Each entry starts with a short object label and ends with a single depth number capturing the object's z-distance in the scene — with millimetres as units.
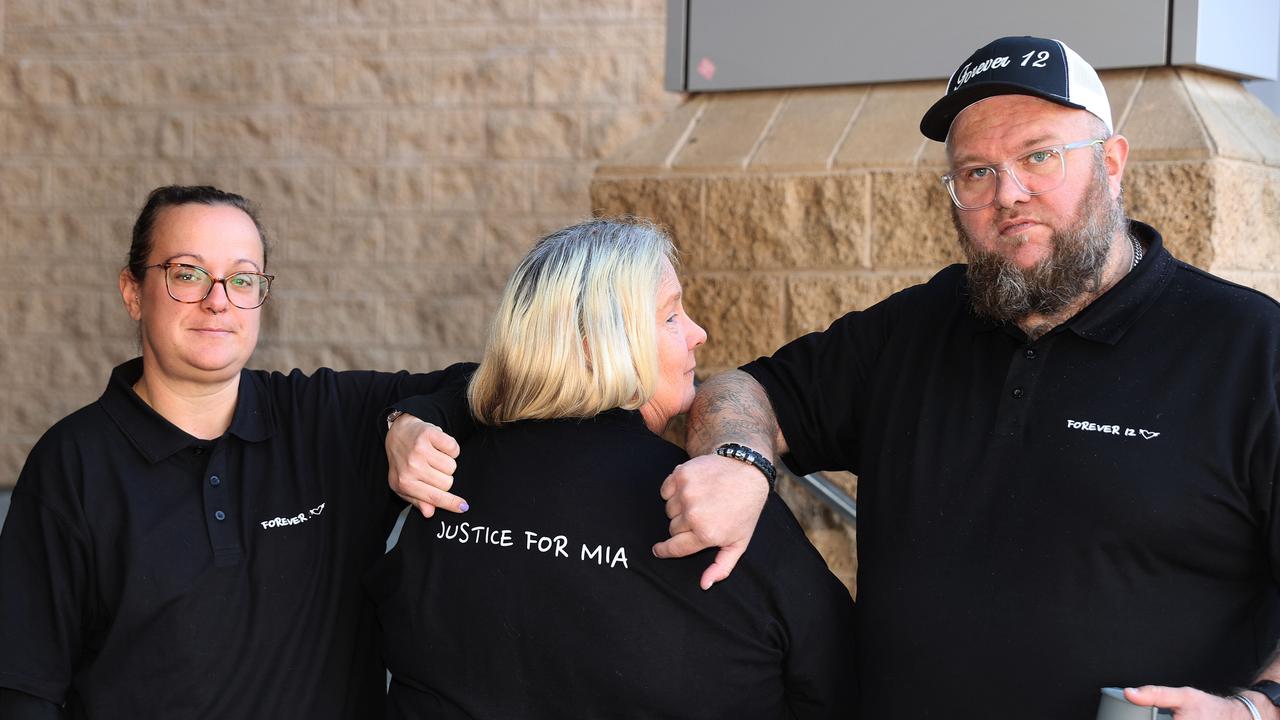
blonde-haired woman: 1879
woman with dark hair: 2137
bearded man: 1962
